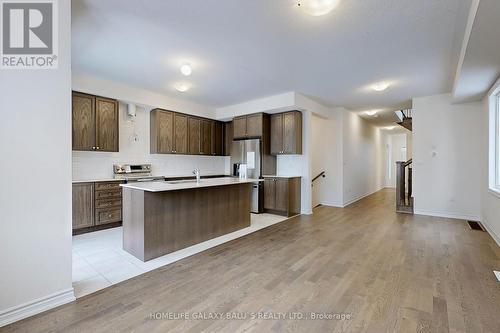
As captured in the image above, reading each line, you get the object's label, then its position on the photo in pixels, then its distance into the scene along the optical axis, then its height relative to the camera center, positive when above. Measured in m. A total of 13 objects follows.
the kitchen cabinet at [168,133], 5.18 +0.67
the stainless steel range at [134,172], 4.66 -0.22
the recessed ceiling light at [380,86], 4.36 +1.44
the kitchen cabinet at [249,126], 5.56 +0.88
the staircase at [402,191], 5.64 -0.72
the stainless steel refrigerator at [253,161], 5.55 +0.03
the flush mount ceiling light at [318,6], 2.06 +1.39
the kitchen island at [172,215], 2.88 -0.74
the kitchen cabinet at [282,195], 5.20 -0.75
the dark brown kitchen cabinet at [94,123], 3.96 +0.68
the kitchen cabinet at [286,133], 5.38 +0.68
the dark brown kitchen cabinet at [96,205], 3.88 -0.75
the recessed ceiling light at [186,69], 3.45 +1.37
